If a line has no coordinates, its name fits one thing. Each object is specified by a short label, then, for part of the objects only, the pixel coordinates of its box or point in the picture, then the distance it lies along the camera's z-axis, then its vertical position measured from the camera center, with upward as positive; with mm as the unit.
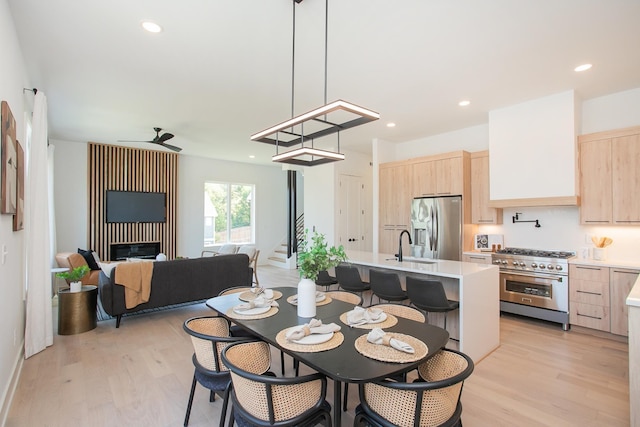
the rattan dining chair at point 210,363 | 1891 -914
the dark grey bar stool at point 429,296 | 3023 -782
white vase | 2217 -572
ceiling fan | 5293 +1307
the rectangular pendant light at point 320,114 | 2201 +757
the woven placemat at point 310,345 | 1664 -694
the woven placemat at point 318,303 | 2549 -692
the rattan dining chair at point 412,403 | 1421 -879
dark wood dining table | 1451 -705
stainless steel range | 4020 -898
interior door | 6941 +58
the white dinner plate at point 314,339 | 1727 -682
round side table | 3842 -1161
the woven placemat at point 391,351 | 1569 -699
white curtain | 3277 -272
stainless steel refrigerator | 5109 -200
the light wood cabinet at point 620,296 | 3562 -919
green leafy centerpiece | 2166 -352
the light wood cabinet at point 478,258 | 4789 -656
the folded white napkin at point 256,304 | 2339 -666
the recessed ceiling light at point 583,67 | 3320 +1557
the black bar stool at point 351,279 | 3818 -770
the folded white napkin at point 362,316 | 2053 -666
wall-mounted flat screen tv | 7027 +226
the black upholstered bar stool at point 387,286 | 3420 -768
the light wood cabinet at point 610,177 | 3734 +467
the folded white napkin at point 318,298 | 2576 -681
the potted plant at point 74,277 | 3961 -760
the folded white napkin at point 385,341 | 1635 -673
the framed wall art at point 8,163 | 2193 +400
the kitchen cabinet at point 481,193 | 5035 +359
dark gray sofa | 4051 -937
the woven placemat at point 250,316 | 2182 -692
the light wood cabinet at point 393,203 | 5906 +234
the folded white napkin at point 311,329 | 1765 -664
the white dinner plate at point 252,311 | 2246 -680
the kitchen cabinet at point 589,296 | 3719 -976
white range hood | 4031 +841
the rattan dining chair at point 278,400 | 1457 -873
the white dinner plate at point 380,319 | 2061 -684
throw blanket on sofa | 4066 -828
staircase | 8766 -1153
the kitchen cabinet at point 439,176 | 5168 +678
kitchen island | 2990 -824
